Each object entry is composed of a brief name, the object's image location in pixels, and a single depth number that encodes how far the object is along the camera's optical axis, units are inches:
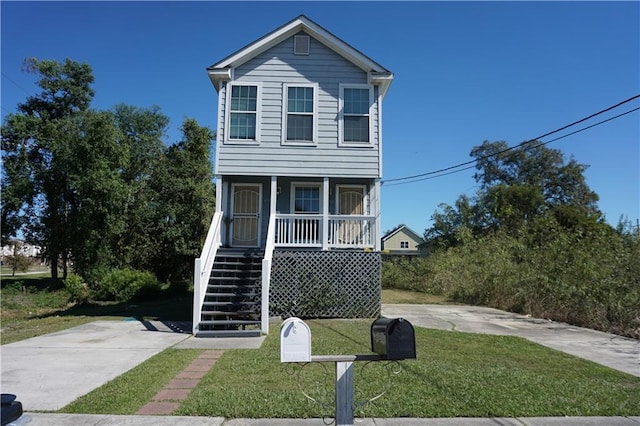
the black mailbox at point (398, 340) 132.0
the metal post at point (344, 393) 134.9
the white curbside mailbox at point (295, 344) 130.7
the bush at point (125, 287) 697.6
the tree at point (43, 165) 827.4
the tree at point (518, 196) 1477.6
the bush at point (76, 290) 689.0
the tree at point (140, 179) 855.1
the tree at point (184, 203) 868.6
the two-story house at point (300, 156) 461.4
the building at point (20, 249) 945.0
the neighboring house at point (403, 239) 2412.6
